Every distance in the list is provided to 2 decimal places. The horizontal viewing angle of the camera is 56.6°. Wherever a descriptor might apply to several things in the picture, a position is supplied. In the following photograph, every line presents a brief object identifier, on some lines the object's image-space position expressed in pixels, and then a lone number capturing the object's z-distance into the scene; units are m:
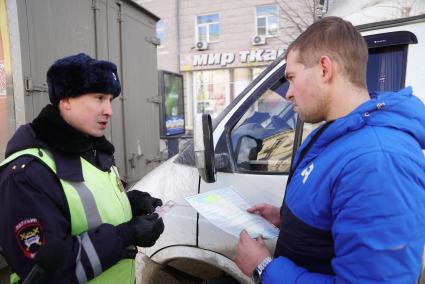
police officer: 1.37
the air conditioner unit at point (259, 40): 17.42
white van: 1.97
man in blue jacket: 1.02
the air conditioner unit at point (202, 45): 18.58
